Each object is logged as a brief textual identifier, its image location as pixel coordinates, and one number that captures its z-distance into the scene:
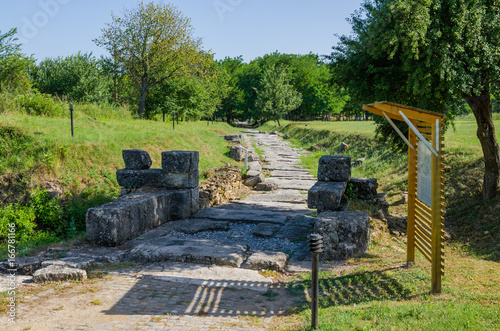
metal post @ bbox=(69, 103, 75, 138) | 13.47
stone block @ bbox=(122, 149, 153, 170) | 9.83
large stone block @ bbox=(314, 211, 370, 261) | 6.68
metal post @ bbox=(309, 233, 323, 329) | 4.11
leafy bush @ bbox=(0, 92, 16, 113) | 16.19
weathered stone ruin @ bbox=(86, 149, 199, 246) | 7.89
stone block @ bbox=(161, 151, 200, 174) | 9.33
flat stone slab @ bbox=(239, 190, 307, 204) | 12.72
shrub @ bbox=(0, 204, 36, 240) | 9.62
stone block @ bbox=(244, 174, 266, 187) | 15.24
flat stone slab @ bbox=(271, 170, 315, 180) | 17.55
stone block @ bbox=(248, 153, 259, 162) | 20.67
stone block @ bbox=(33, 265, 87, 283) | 5.50
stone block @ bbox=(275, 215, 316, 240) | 8.08
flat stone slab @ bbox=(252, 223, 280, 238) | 8.20
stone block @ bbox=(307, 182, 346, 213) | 7.96
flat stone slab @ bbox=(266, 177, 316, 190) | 15.03
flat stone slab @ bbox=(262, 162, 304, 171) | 19.78
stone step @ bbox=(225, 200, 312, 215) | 11.04
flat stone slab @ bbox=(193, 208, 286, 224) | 9.41
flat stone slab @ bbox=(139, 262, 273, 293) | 5.54
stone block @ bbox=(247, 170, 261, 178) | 15.60
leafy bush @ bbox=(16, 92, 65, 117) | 17.53
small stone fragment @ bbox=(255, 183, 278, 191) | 14.65
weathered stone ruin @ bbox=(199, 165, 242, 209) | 11.04
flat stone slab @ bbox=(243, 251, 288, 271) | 6.18
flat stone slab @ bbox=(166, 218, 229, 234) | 8.47
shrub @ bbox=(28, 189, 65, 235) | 10.34
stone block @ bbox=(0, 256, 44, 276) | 6.01
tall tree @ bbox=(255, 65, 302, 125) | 55.12
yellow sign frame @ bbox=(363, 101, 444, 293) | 5.18
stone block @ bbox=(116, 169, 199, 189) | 9.47
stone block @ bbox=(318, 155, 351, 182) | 9.07
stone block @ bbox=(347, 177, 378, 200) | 9.60
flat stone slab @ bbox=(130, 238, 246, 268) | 6.40
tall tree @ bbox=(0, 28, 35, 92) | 22.00
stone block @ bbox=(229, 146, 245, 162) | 20.10
